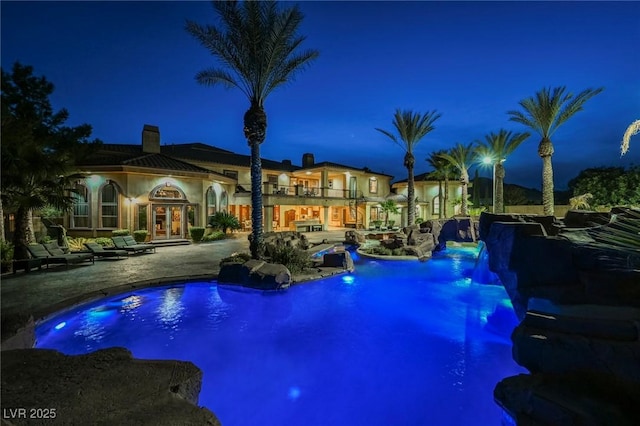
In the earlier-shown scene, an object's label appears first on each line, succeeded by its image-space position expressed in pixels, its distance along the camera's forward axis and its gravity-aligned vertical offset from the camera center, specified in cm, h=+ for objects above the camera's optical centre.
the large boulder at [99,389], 273 -196
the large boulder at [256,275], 1098 -252
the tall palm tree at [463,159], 3175 +575
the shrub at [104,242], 1810 -191
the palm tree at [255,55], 1282 +738
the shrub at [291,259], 1319 -227
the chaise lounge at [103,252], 1466 -208
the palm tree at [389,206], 3359 +47
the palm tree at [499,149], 2714 +607
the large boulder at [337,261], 1440 -256
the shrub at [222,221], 2397 -89
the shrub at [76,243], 1710 -193
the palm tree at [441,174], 3647 +470
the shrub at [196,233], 2162 -166
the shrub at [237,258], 1204 -210
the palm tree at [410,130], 2614 +747
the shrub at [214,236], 2247 -203
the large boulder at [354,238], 2252 -225
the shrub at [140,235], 1919 -158
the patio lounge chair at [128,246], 1582 -193
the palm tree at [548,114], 1942 +677
